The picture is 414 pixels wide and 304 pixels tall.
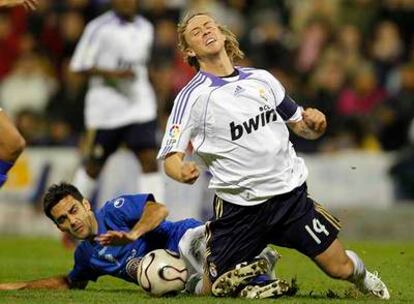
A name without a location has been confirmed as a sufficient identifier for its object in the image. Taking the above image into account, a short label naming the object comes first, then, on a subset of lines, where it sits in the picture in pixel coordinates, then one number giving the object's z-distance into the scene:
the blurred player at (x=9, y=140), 20.16
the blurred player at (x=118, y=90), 30.58
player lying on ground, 19.33
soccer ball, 18.69
